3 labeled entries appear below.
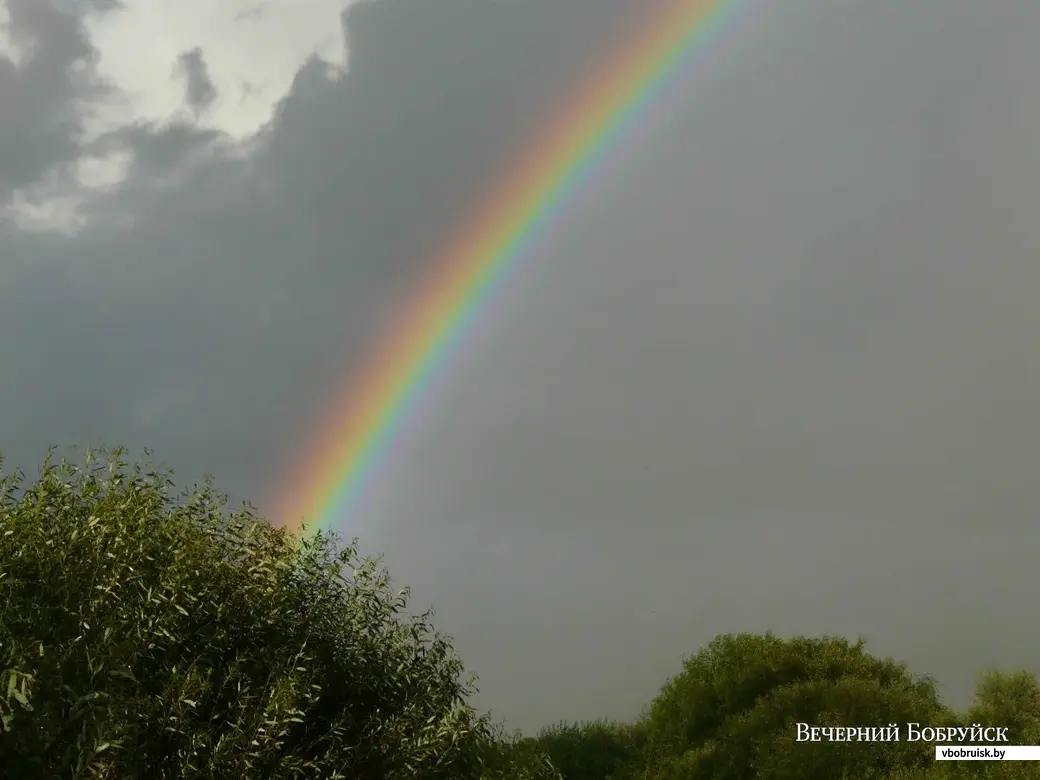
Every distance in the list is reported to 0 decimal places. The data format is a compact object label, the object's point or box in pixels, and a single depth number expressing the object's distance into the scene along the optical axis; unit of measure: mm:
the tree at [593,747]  58781
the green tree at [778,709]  42562
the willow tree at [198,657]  12148
